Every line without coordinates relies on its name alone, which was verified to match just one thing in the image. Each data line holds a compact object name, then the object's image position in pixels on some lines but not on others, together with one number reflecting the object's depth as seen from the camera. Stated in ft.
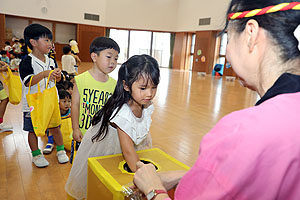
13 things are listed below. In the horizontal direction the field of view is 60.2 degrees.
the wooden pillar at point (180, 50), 56.90
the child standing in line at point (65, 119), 9.41
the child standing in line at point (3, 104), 10.45
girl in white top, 4.70
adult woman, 1.58
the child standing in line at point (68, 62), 19.08
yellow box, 3.61
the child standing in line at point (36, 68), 7.53
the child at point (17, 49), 32.53
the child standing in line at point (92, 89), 6.53
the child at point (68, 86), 12.15
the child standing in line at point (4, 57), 28.38
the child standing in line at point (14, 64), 29.55
